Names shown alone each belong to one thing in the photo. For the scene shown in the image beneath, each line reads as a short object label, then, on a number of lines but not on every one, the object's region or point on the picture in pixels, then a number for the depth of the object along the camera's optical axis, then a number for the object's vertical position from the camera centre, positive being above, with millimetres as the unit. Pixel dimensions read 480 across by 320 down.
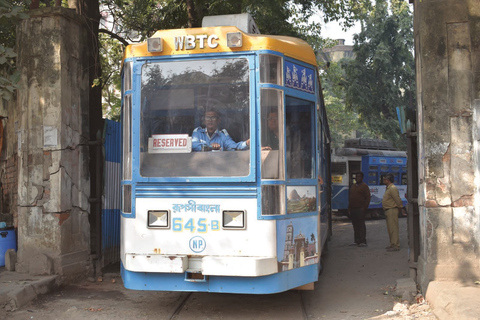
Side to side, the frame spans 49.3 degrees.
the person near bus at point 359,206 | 12234 -944
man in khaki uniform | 11453 -1007
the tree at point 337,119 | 36906 +3422
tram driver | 5500 +328
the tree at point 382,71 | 27703 +5068
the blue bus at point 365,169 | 20031 -148
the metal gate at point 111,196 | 8430 -432
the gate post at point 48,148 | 7383 +334
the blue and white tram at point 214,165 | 5410 +37
